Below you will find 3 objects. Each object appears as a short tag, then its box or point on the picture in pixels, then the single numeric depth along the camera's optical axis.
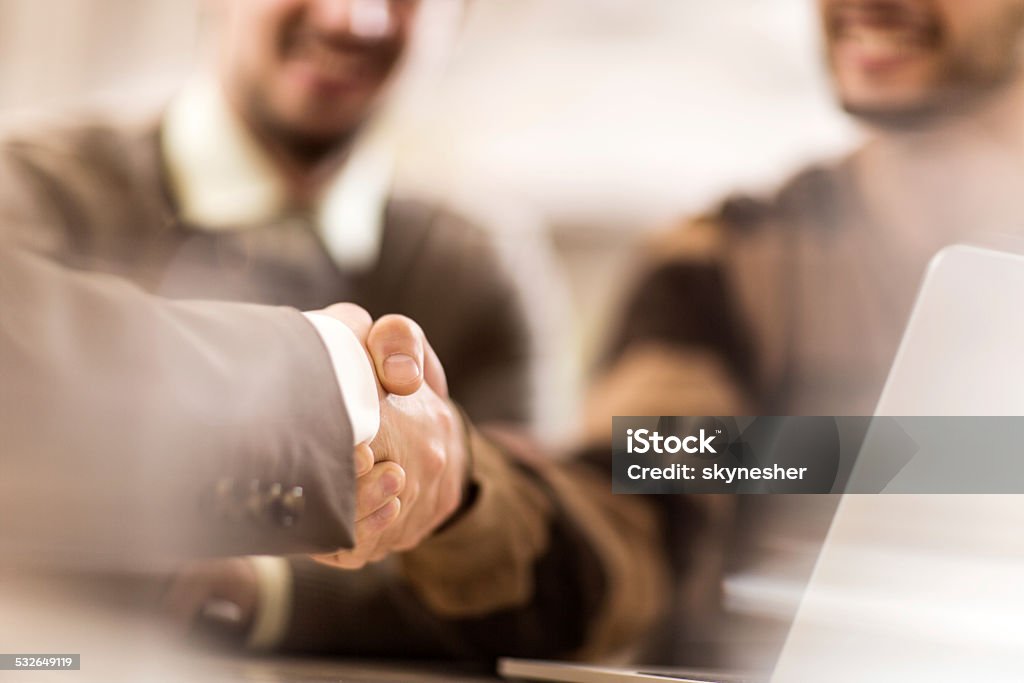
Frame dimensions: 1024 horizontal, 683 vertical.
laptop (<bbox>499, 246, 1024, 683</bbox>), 0.93
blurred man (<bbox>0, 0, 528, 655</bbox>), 1.15
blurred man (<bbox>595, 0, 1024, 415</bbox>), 1.49
